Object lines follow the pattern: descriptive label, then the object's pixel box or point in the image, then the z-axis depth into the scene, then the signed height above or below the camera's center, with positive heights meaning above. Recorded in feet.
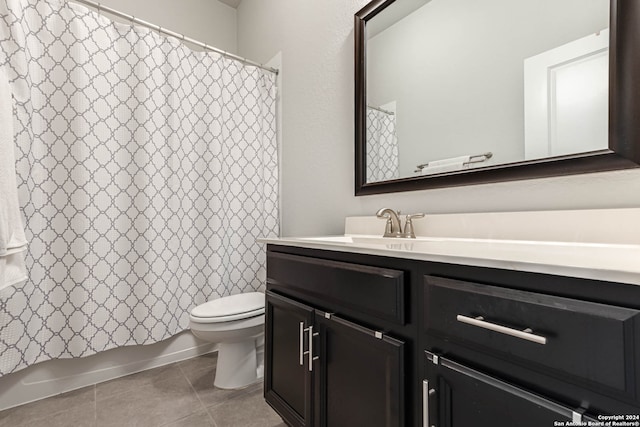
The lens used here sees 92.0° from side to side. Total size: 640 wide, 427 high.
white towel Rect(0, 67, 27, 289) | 3.93 +0.04
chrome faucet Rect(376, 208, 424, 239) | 4.11 -0.17
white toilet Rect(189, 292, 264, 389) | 5.15 -2.03
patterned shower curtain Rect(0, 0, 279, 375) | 4.99 +0.66
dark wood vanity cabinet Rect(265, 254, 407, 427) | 2.61 -1.38
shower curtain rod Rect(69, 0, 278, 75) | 5.46 +3.58
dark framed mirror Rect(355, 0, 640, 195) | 2.77 +1.40
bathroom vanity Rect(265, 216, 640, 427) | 1.56 -0.82
